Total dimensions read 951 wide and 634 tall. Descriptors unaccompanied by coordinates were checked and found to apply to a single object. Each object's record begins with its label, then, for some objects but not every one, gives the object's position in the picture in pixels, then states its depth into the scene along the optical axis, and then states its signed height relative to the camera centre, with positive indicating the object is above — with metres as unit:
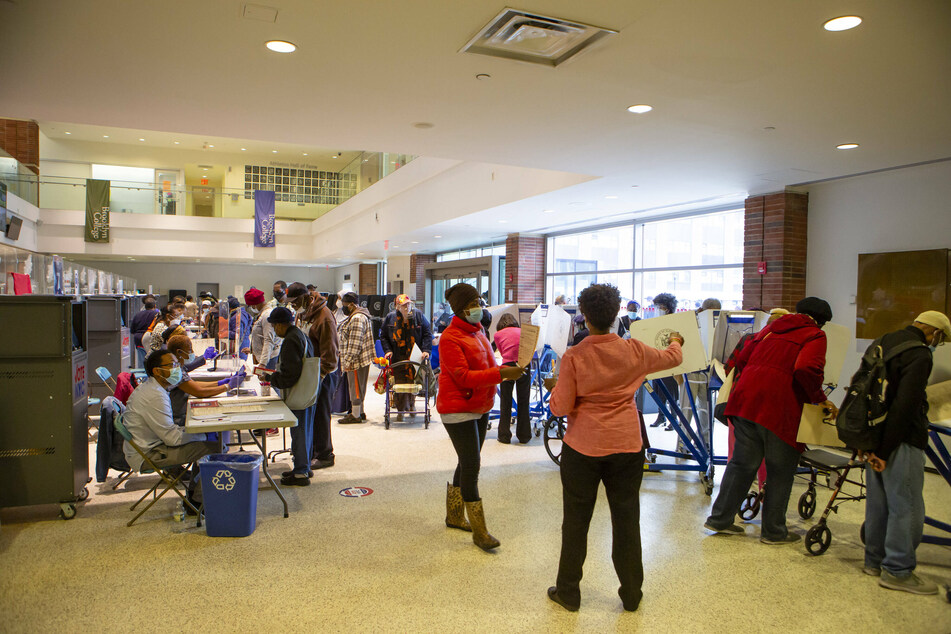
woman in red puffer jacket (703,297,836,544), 3.72 -0.65
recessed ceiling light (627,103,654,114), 4.69 +1.54
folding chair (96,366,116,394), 4.68 -0.65
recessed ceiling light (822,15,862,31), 3.14 +1.50
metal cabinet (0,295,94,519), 4.02 -0.75
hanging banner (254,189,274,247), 19.66 +2.63
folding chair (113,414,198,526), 3.93 -1.15
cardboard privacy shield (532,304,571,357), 6.87 -0.30
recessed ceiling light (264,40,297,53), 3.58 +1.52
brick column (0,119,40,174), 16.75 +4.37
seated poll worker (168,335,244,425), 4.32 -0.69
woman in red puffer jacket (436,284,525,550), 3.44 -0.49
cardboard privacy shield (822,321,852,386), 4.80 -0.35
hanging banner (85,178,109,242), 17.64 +2.53
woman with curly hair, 2.81 -0.60
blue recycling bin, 3.81 -1.27
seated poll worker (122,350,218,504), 3.95 -0.84
